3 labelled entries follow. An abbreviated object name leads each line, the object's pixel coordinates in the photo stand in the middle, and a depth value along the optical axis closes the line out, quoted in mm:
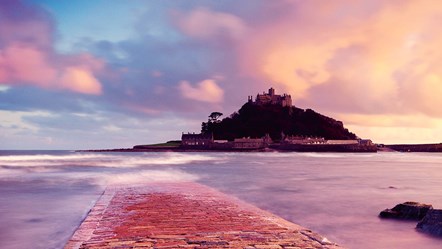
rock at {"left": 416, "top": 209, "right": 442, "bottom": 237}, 10102
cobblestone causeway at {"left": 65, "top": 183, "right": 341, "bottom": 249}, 7039
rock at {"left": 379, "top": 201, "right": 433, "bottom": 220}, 12391
